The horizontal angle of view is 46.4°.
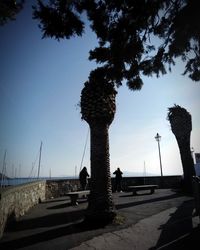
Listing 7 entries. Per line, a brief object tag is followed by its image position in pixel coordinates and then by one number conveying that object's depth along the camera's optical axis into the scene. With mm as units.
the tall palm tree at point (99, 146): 8334
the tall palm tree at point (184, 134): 17375
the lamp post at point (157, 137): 27953
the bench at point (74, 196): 12440
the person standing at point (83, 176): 17172
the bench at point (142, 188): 16183
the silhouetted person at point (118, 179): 18953
